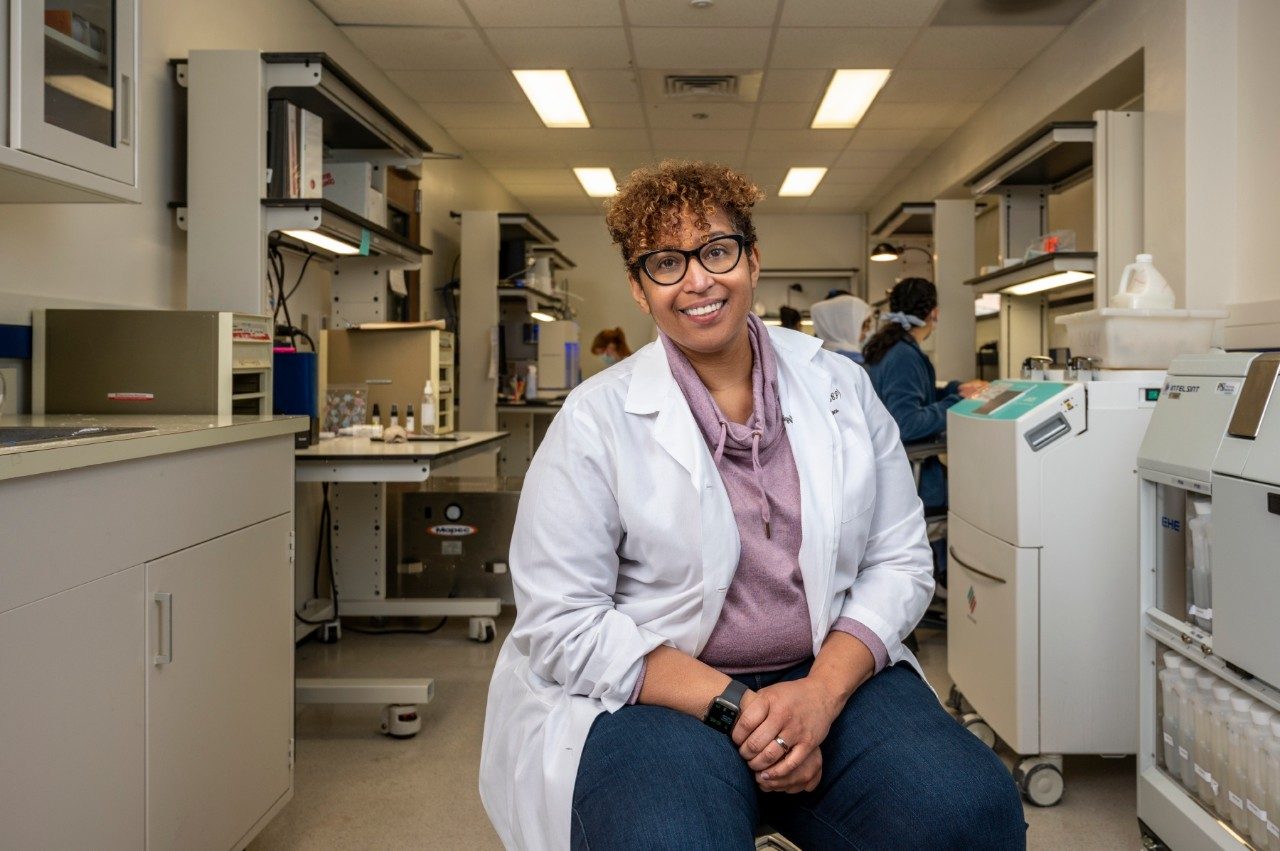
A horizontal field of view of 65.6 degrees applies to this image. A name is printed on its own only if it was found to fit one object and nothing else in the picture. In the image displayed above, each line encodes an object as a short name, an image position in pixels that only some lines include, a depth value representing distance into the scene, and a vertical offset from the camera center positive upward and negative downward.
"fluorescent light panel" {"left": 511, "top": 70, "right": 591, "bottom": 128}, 5.20 +1.87
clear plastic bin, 2.51 +0.25
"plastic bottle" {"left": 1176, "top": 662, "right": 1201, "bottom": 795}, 1.91 -0.56
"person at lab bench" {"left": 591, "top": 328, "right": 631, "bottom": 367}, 7.79 +0.69
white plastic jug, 2.56 +0.37
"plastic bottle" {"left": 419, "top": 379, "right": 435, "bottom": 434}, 3.70 +0.07
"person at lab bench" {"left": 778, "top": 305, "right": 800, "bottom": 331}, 5.95 +0.70
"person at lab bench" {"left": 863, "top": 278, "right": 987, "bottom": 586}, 3.67 +0.20
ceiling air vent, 5.21 +1.85
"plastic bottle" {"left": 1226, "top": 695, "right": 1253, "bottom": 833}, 1.72 -0.57
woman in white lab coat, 1.17 -0.23
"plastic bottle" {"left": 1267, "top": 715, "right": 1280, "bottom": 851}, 1.62 -0.58
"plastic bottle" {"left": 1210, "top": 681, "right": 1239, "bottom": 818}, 1.79 -0.55
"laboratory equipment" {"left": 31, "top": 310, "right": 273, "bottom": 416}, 2.33 +0.16
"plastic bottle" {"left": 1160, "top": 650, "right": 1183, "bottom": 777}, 1.98 -0.56
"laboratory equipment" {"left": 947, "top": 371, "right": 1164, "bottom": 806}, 2.36 -0.33
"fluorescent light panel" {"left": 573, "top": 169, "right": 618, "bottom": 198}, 7.59 +1.99
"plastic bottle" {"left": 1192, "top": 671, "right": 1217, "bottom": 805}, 1.84 -0.57
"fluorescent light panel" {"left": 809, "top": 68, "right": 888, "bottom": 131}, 5.18 +1.88
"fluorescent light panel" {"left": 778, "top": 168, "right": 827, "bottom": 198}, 7.61 +2.01
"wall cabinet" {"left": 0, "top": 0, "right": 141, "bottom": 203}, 1.76 +0.63
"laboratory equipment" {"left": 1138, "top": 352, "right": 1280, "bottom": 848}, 1.64 -0.27
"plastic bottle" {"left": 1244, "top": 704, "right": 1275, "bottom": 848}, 1.66 -0.57
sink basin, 1.45 -0.01
